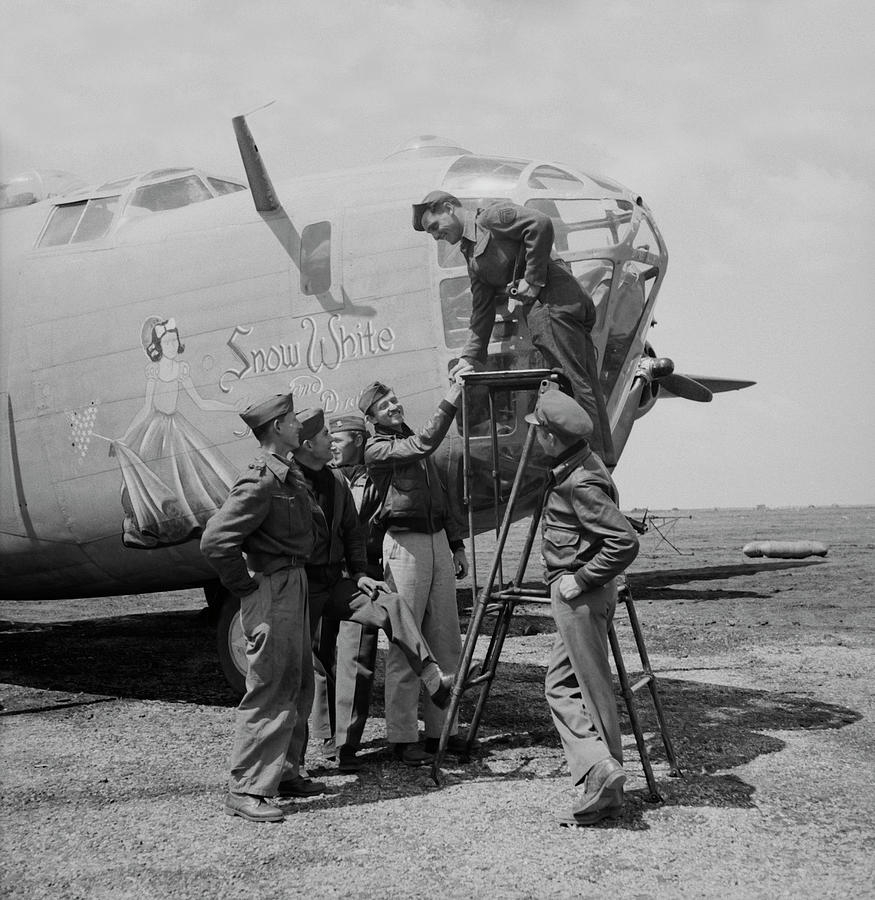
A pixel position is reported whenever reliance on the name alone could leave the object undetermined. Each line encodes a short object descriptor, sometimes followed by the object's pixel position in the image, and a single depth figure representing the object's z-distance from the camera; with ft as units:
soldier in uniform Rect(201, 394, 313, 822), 16.47
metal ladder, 17.74
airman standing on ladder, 19.12
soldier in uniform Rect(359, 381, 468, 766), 19.54
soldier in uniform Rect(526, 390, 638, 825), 15.55
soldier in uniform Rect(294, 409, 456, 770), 18.66
